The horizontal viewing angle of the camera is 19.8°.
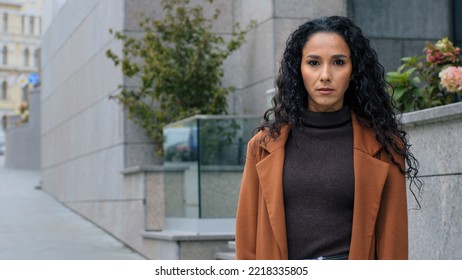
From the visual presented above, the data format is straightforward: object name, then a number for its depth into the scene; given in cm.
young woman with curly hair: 412
